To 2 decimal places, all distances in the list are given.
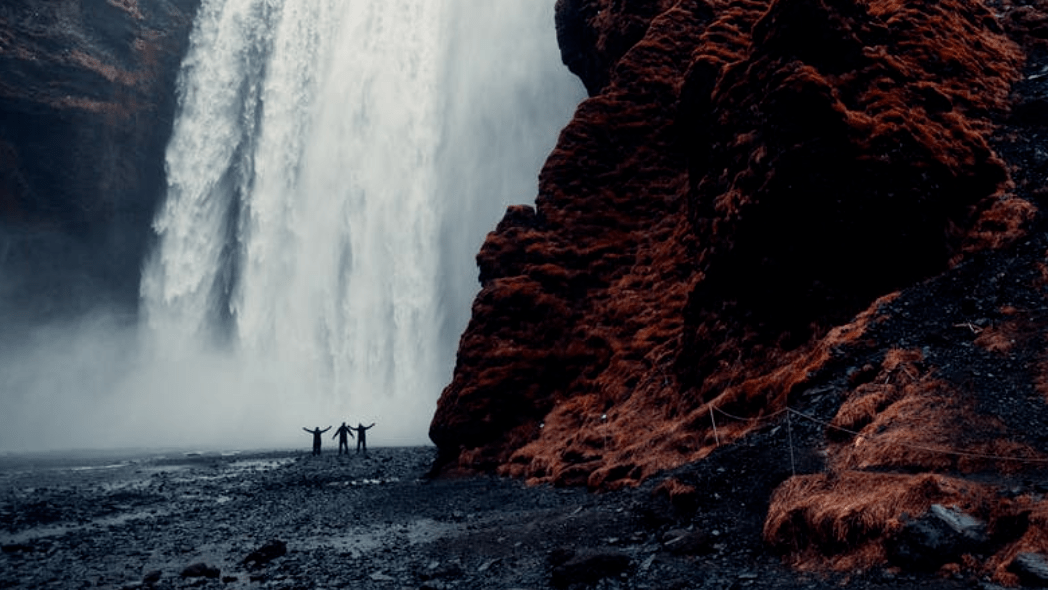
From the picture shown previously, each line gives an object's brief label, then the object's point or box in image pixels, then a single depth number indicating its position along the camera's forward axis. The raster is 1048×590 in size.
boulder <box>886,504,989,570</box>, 6.40
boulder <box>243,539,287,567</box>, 11.94
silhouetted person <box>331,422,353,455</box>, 33.42
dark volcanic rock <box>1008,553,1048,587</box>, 5.74
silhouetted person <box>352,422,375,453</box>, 33.47
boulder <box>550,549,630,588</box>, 8.53
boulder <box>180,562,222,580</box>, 11.15
